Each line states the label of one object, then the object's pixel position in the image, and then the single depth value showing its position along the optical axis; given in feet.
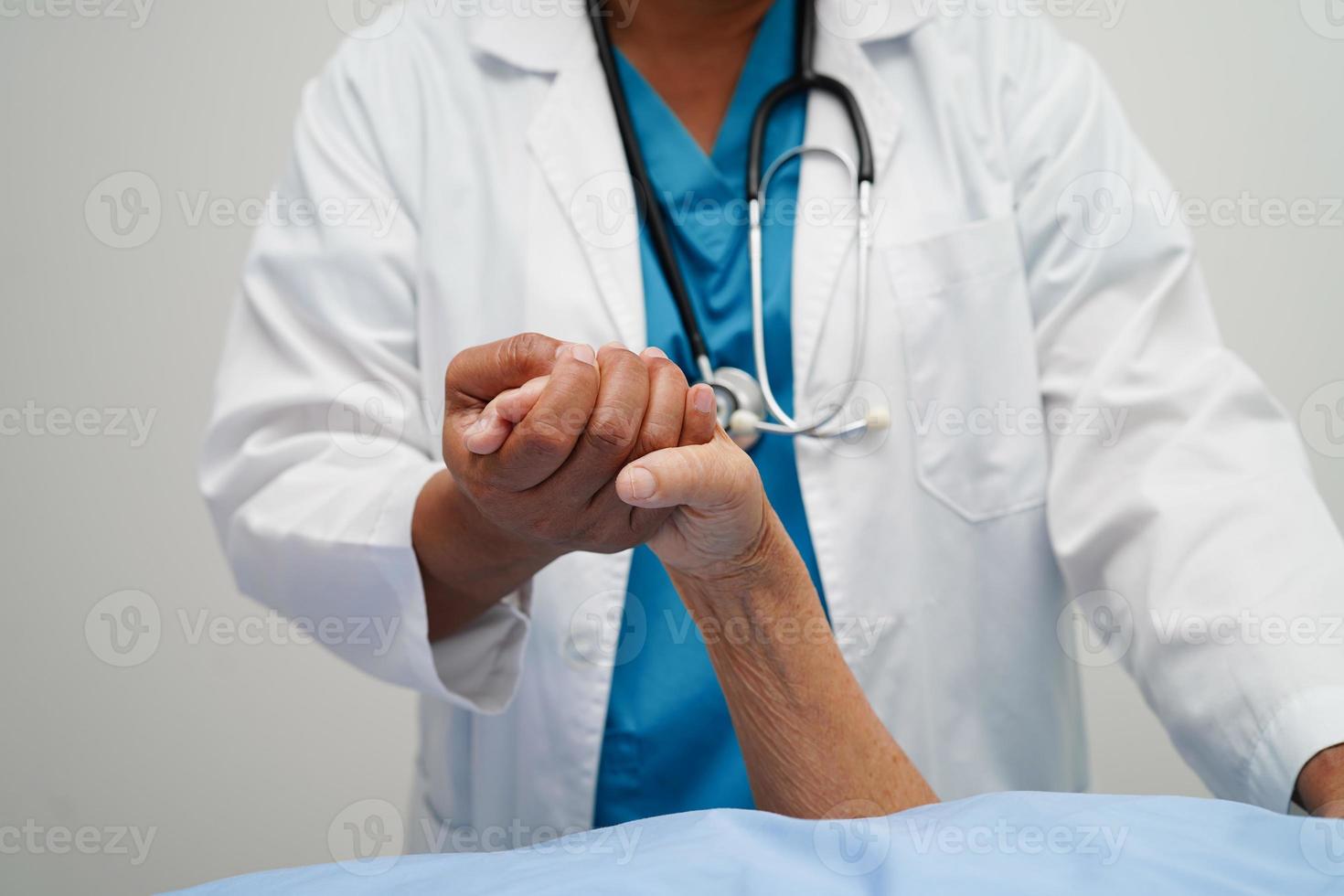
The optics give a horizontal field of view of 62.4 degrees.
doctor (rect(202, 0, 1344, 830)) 3.21
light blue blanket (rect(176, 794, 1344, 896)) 2.08
